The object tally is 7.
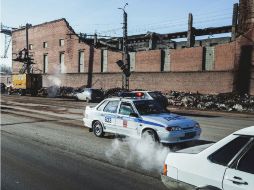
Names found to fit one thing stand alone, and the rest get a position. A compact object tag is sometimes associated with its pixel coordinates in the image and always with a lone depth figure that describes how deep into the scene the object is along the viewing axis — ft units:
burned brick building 113.60
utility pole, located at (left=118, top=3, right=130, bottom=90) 126.31
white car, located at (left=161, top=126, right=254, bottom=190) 13.71
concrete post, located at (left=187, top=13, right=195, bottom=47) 141.08
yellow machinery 164.04
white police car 33.94
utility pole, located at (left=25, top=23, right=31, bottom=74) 205.67
